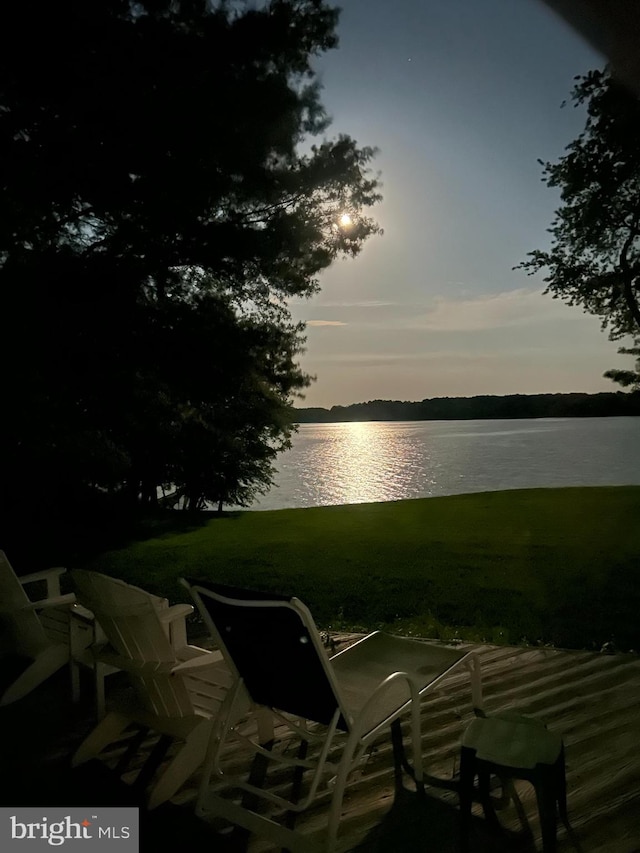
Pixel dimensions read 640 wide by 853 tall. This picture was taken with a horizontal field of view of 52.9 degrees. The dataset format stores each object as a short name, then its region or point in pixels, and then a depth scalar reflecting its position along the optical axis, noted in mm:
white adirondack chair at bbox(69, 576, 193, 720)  3156
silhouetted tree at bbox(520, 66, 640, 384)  10016
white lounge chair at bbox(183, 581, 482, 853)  2207
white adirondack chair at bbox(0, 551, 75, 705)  3539
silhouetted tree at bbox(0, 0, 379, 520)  7375
